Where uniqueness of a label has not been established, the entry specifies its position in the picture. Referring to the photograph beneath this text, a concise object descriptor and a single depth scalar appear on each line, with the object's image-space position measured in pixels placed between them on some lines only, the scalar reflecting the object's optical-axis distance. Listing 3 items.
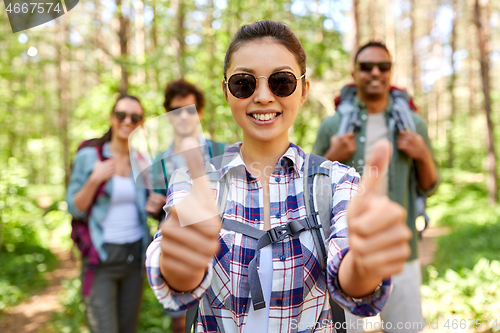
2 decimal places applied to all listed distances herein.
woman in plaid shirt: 0.96
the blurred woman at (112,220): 2.65
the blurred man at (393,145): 2.37
